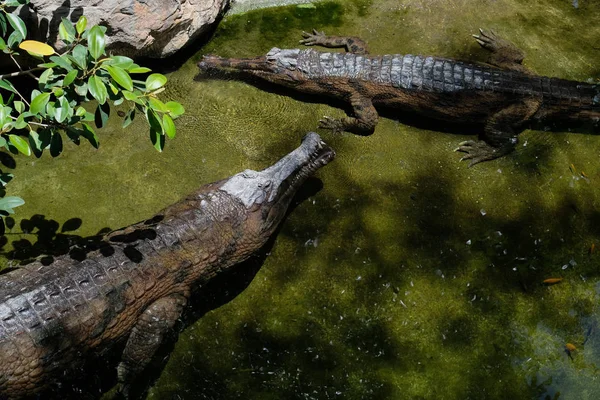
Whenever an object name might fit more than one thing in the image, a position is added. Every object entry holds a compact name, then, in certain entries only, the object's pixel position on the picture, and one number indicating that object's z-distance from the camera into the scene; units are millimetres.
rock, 4391
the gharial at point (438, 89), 4879
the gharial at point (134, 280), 3492
